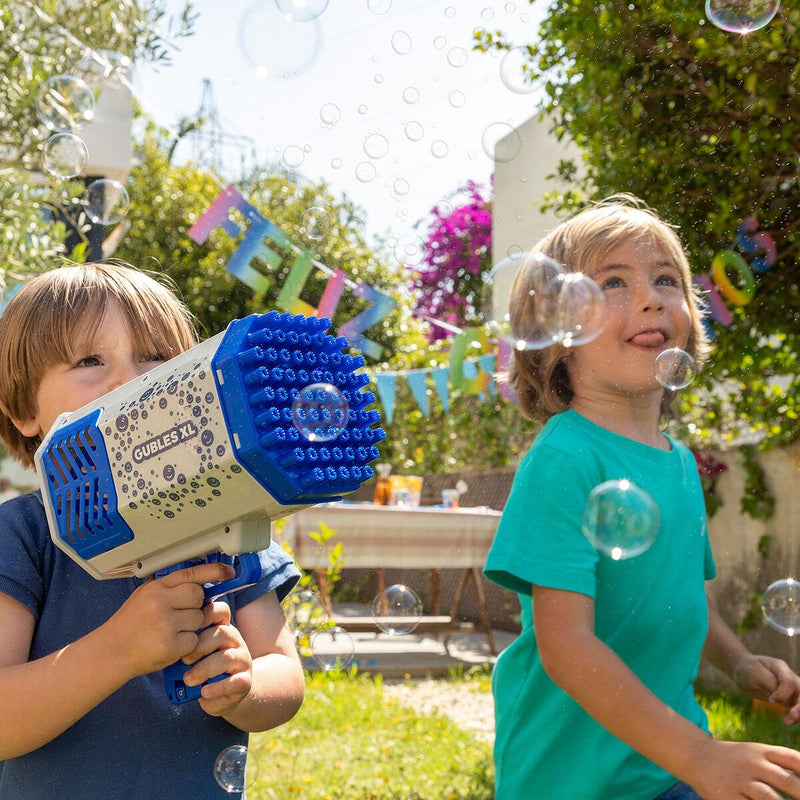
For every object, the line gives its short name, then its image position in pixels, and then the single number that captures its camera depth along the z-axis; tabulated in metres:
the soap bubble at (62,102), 3.31
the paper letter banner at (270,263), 3.79
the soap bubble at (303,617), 3.72
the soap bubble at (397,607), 2.74
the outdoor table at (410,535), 5.49
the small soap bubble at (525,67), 3.47
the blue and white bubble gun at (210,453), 0.97
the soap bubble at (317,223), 3.23
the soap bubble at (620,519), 1.42
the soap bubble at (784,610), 2.13
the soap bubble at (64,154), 3.01
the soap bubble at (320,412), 0.97
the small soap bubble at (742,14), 2.39
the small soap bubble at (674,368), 1.69
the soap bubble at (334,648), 3.13
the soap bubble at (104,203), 3.14
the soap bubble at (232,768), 1.38
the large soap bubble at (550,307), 1.66
